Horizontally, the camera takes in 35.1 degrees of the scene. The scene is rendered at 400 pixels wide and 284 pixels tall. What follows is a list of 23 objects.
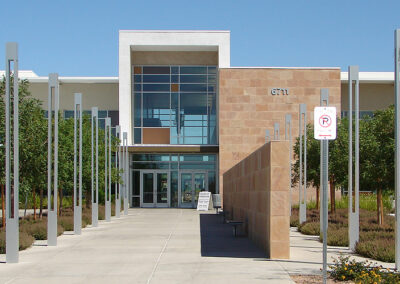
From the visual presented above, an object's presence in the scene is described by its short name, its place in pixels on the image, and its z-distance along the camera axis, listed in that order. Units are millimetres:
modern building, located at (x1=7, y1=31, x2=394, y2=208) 45406
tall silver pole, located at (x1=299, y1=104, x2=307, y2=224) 25156
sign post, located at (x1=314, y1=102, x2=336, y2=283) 8898
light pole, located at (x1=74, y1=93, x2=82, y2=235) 22266
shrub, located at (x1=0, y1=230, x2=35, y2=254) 15773
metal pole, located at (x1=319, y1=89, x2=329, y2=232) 19594
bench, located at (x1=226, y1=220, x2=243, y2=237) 21125
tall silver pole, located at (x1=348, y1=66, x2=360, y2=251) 16453
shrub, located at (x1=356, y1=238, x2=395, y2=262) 14368
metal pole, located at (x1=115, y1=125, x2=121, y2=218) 35194
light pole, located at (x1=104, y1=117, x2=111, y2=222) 31203
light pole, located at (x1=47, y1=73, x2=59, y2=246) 18062
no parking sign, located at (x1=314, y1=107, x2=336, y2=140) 8898
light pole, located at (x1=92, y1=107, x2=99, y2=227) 26906
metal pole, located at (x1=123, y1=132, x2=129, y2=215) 38969
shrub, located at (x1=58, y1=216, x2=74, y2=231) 24016
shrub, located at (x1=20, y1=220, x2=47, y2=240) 19969
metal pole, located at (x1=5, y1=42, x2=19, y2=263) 14031
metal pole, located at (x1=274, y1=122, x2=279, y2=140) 31131
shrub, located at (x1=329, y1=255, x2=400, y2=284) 10109
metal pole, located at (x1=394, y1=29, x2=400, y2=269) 13086
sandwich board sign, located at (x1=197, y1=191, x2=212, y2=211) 44812
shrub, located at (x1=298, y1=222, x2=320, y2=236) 21847
